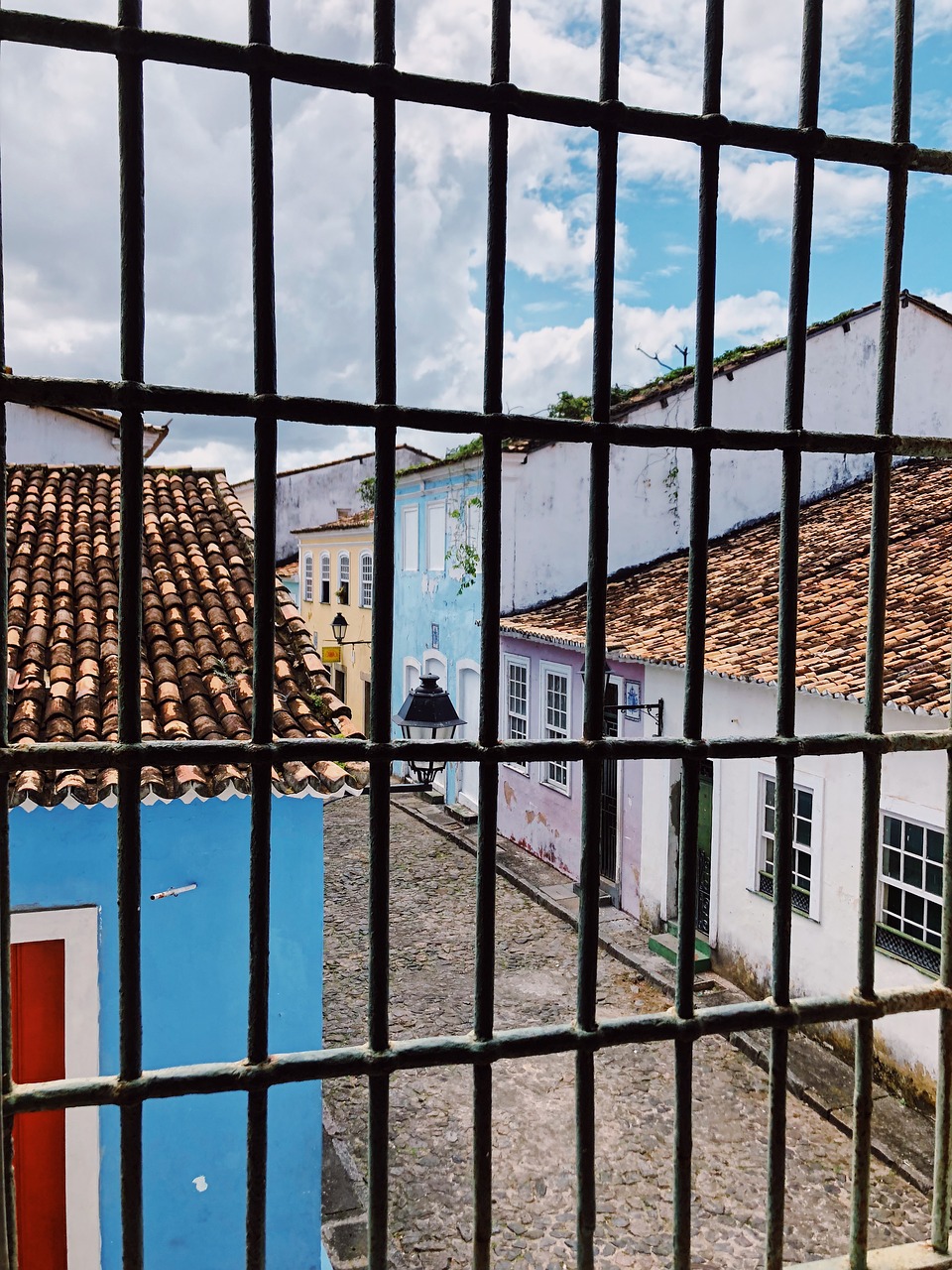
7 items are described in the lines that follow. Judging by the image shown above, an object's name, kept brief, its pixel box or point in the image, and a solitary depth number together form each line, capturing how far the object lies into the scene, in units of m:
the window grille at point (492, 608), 1.40
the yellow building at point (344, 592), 19.28
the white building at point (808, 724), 7.03
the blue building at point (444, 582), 14.25
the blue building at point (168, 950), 4.57
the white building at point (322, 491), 22.92
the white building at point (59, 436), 11.16
